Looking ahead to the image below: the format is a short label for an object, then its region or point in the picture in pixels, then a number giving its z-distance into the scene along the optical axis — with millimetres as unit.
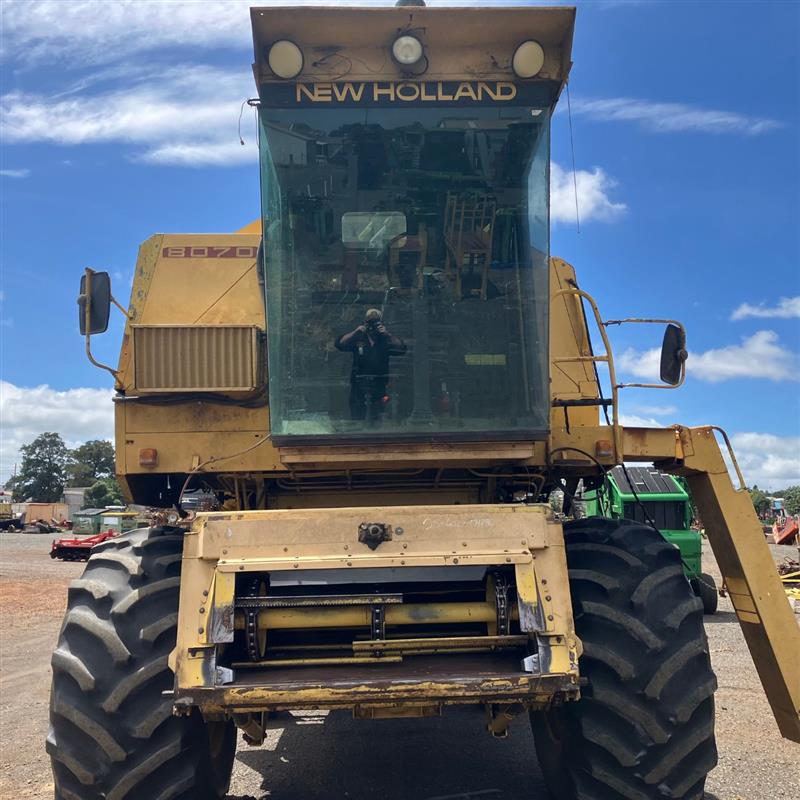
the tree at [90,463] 95938
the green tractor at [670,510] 14834
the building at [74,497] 78375
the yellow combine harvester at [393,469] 3781
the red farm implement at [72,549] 33781
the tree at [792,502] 77125
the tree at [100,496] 76562
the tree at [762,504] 78412
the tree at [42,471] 94062
